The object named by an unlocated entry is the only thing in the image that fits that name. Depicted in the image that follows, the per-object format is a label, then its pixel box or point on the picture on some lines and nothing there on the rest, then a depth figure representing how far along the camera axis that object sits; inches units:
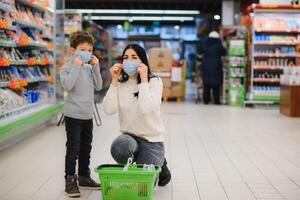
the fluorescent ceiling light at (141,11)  895.7
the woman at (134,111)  162.4
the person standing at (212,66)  534.6
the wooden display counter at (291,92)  403.2
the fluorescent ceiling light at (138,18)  1029.9
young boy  170.1
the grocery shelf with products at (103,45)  588.2
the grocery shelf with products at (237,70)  513.0
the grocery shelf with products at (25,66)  247.3
